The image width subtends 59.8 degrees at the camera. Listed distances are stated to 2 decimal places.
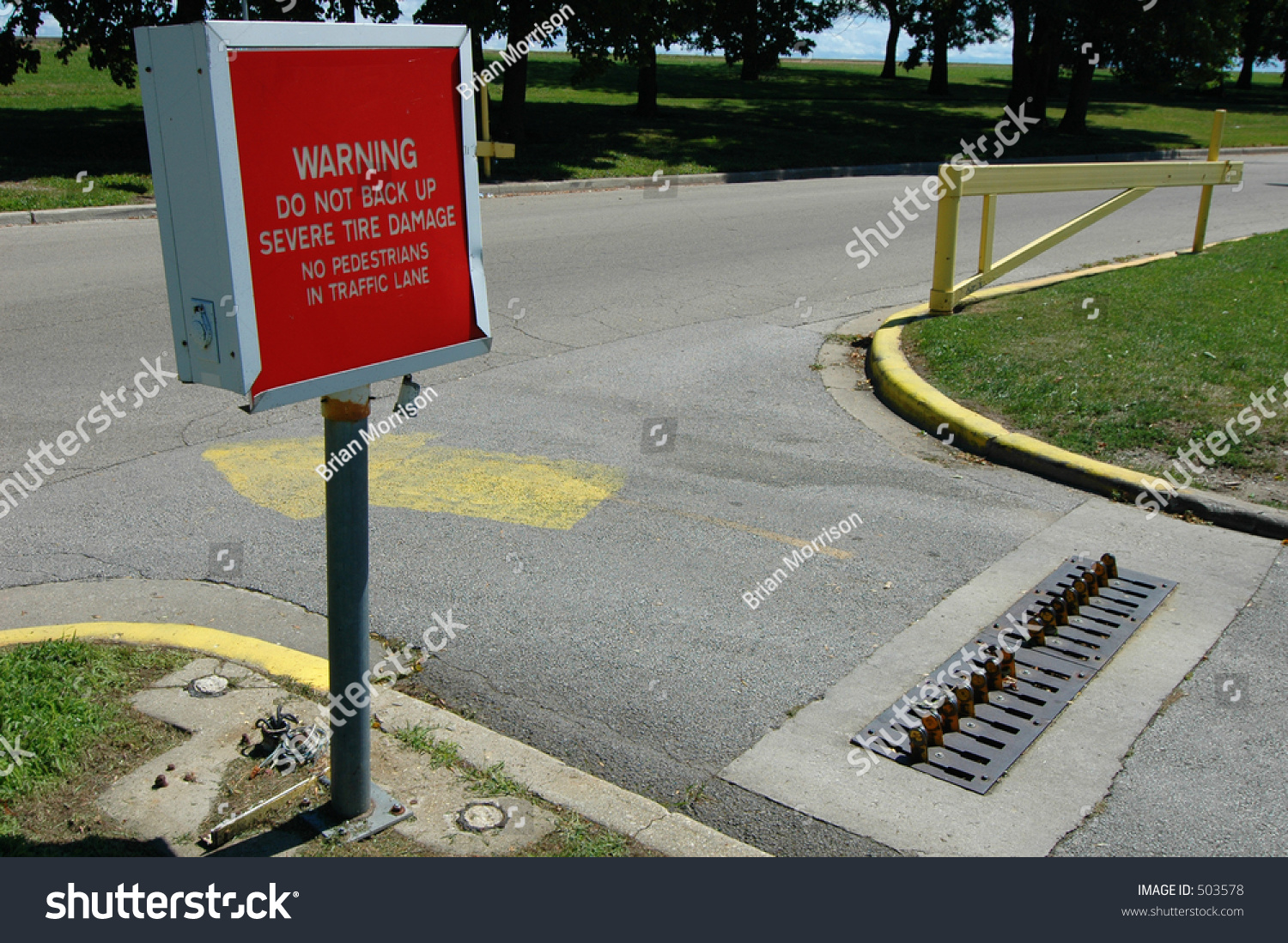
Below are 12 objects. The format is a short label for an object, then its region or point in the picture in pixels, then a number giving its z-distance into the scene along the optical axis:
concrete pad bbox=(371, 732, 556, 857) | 3.12
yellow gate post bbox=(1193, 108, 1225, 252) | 11.69
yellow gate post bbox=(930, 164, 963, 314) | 8.38
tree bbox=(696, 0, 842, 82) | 27.70
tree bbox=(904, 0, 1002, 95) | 29.80
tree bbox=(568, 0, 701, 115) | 19.73
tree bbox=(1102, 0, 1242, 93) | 28.53
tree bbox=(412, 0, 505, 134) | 18.28
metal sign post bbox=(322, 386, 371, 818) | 2.92
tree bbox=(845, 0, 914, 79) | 38.47
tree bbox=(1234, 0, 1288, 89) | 49.09
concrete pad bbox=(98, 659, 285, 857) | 3.17
